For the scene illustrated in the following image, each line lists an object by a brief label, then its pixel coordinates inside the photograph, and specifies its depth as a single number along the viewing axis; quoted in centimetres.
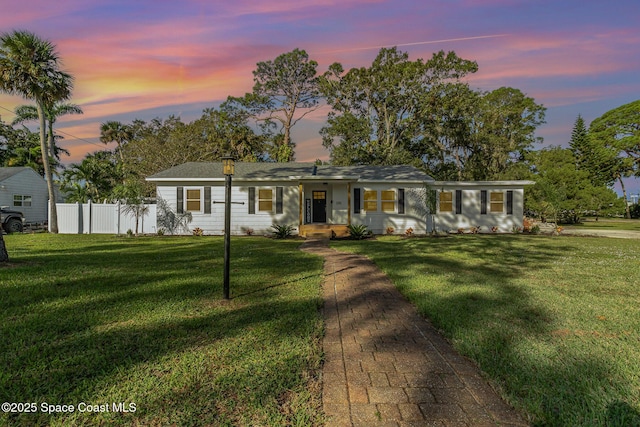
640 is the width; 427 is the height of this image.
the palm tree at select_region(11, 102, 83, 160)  2527
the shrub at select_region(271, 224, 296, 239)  1410
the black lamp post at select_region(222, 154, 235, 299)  467
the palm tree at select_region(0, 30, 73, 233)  1458
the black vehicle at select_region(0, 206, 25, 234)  1569
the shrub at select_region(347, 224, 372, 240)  1380
